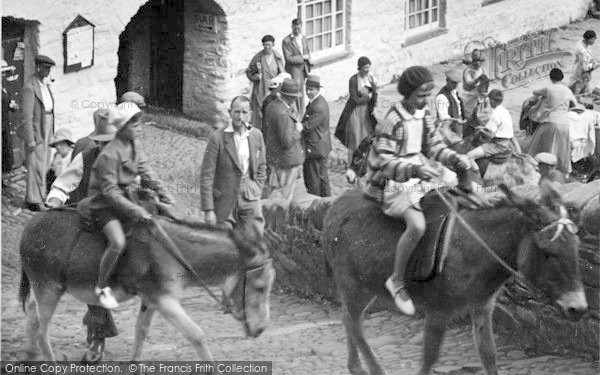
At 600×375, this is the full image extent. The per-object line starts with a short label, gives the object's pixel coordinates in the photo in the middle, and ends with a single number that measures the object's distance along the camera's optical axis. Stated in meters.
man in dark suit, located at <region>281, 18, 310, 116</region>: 19.86
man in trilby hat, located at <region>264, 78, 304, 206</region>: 15.88
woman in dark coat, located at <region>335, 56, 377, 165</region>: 17.34
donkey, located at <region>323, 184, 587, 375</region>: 9.88
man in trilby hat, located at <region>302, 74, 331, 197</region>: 16.41
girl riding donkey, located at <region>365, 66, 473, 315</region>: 10.62
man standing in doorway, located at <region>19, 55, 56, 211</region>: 16.03
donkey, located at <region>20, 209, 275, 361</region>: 11.05
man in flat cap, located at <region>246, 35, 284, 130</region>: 19.06
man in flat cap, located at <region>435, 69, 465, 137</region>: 17.20
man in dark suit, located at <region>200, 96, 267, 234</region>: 13.38
